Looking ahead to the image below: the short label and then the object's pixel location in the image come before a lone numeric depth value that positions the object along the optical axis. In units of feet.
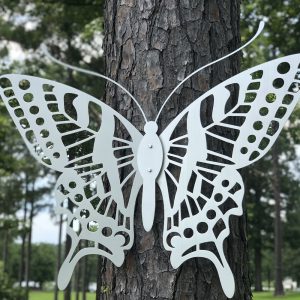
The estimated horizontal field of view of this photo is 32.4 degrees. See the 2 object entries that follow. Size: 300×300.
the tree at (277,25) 27.68
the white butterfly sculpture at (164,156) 6.27
